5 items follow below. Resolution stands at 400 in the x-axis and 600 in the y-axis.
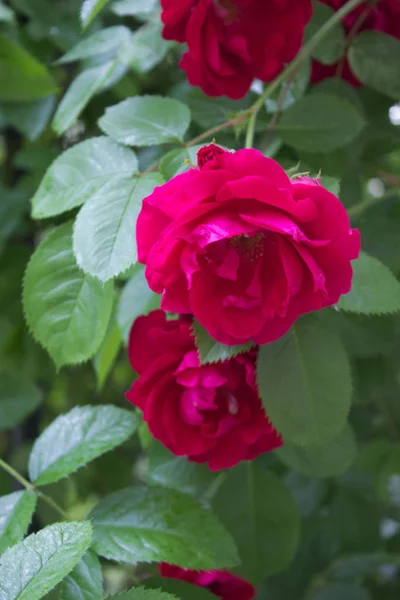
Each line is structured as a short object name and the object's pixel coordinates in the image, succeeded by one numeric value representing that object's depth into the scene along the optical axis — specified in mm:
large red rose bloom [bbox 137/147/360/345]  474
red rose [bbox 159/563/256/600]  593
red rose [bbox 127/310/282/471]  517
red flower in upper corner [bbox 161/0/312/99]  547
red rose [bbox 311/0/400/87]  621
